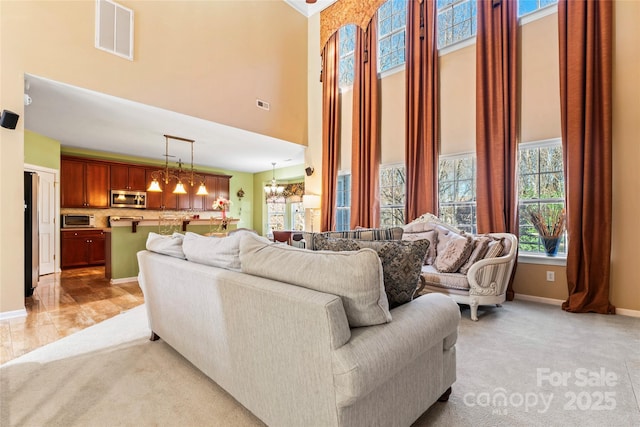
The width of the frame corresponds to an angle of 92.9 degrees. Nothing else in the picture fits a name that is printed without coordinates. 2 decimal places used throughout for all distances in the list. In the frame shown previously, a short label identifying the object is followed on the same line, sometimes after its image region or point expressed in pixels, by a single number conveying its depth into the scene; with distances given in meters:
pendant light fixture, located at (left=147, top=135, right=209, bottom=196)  6.06
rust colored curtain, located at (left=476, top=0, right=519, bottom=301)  3.94
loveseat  3.18
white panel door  5.83
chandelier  8.68
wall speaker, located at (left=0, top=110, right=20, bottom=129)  3.15
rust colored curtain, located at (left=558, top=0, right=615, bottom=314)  3.33
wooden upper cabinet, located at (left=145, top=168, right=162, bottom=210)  7.81
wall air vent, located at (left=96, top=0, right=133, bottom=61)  3.81
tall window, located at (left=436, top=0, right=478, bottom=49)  4.43
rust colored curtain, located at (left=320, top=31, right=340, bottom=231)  6.10
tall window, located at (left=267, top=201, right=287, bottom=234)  9.45
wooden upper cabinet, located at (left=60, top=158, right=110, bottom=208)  6.54
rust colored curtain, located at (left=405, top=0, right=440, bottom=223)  4.66
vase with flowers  6.48
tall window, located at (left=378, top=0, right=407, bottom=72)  5.23
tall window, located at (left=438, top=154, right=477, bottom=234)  4.49
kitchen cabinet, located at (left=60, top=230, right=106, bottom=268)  6.44
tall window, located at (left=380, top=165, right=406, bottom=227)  5.33
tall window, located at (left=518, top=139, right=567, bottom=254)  3.81
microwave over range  7.25
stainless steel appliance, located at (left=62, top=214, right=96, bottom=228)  6.51
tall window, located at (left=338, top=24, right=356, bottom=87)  6.04
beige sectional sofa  1.11
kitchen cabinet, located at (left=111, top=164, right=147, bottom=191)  7.27
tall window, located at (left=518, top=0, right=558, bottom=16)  3.78
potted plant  3.75
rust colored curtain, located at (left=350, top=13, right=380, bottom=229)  5.42
